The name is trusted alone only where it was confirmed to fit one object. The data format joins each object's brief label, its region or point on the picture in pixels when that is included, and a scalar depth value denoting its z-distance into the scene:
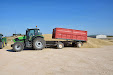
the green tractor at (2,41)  13.40
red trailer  13.73
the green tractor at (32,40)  11.12
